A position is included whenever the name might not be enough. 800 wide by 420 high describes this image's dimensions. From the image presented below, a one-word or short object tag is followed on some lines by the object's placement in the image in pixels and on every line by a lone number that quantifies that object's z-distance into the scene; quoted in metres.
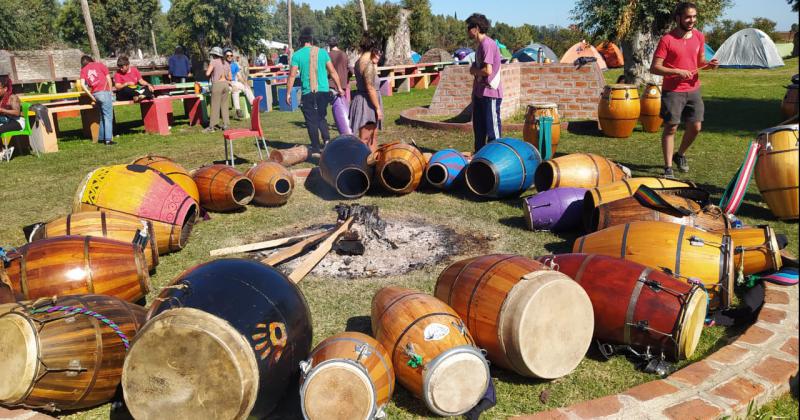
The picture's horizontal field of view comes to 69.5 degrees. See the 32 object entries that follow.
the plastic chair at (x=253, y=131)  8.95
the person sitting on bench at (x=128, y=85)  13.49
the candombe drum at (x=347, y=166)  7.18
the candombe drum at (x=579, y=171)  6.39
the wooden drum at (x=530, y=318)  3.11
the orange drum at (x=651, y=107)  10.70
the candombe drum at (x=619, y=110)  10.32
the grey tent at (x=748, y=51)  27.44
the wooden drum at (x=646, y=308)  3.35
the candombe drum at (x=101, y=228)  4.62
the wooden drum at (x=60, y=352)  2.85
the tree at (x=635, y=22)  14.95
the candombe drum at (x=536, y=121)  8.84
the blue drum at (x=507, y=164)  6.72
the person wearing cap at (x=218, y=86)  13.40
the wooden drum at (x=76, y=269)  3.80
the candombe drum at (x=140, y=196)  5.30
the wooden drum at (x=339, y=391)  2.71
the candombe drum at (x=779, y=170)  5.45
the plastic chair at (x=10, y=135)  10.52
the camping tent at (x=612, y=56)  32.57
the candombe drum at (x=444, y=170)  7.21
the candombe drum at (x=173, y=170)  6.20
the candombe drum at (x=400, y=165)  7.05
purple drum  5.66
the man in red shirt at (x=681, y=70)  6.83
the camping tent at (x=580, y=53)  29.98
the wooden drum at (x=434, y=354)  2.87
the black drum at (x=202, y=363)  2.54
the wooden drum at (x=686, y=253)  3.80
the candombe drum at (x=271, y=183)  6.93
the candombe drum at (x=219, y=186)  6.62
